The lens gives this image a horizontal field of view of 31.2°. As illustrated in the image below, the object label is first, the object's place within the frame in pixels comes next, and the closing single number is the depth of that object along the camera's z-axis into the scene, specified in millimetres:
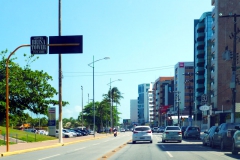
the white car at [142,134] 37562
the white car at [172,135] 38250
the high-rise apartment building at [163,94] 175250
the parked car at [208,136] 30564
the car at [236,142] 22141
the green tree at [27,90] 49156
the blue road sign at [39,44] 26719
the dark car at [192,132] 48844
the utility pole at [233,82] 37928
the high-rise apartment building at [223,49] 85750
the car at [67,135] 74938
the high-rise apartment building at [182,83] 151375
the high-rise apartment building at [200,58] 112856
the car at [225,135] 25688
